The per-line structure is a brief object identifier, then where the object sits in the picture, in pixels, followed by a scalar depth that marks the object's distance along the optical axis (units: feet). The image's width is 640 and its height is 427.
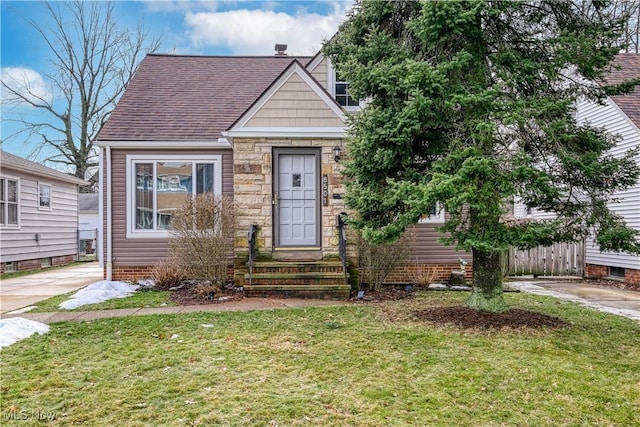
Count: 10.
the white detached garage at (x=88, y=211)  85.92
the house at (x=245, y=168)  26.96
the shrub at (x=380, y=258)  26.96
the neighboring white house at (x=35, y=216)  40.47
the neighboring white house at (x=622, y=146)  33.09
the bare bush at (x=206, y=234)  26.03
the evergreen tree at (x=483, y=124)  16.69
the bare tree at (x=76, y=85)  74.18
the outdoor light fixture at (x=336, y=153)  27.50
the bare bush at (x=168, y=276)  28.53
